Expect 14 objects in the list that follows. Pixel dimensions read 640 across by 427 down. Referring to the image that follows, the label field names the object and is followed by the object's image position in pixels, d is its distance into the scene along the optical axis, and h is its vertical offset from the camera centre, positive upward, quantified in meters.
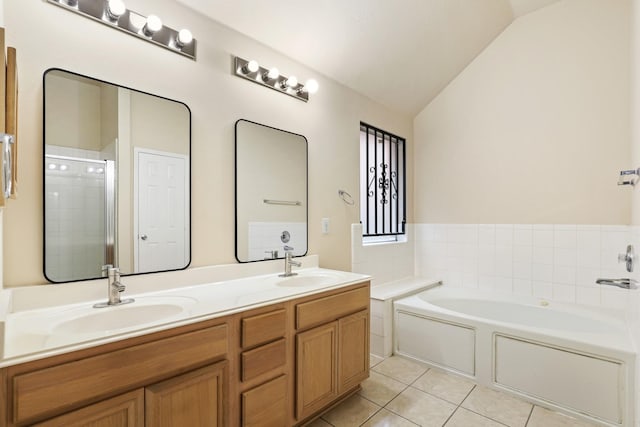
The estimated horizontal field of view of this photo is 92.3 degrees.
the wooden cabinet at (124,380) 0.87 -0.55
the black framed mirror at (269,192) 1.97 +0.14
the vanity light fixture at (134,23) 1.38 +0.91
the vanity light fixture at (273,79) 1.94 +0.91
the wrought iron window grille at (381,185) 3.12 +0.29
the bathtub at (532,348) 1.79 -0.94
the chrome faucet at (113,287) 1.34 -0.33
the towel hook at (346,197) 2.68 +0.13
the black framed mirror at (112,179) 1.32 +0.16
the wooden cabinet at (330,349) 1.62 -0.80
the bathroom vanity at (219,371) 0.91 -0.61
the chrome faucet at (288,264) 2.06 -0.35
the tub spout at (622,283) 1.75 -0.41
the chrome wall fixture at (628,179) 1.79 +0.23
